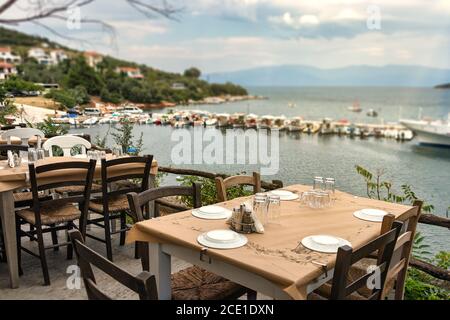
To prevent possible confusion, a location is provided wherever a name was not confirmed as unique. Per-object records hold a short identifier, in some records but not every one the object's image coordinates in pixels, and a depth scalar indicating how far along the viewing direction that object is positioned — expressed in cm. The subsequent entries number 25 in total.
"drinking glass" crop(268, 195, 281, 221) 202
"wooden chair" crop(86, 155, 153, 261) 294
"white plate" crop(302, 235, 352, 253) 164
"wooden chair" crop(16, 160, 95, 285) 256
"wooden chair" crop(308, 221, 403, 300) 145
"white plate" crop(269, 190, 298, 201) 248
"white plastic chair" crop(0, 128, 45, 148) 386
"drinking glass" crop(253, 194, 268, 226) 195
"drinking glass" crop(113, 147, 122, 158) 359
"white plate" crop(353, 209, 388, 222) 211
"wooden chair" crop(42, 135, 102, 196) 364
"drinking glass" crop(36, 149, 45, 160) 317
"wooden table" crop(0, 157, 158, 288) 252
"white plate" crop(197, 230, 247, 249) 165
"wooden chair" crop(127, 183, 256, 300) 189
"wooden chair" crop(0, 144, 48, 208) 317
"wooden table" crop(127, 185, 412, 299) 144
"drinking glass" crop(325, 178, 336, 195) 249
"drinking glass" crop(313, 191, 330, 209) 230
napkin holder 183
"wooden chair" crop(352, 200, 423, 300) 187
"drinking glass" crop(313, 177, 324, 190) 250
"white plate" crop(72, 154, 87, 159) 347
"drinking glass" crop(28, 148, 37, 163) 307
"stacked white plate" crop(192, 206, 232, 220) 205
